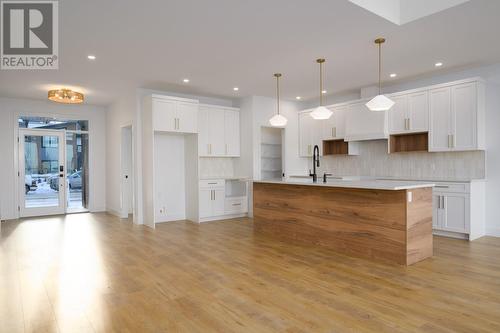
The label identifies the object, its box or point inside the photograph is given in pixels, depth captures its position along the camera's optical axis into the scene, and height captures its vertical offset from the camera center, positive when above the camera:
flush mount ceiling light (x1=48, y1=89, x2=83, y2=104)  6.68 +1.47
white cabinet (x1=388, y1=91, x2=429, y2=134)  5.65 +0.89
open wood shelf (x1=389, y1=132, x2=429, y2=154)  5.93 +0.37
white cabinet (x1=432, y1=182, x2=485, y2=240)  5.02 -0.78
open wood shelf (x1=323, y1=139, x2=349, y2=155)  7.41 +0.36
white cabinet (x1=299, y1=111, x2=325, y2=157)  7.58 +0.71
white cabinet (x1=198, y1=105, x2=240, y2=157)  7.08 +0.74
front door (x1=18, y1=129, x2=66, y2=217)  7.72 -0.19
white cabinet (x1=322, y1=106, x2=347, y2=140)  7.04 +0.84
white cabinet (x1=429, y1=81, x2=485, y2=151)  5.06 +0.73
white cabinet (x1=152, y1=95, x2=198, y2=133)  6.29 +1.02
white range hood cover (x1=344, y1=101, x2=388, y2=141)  6.18 +0.78
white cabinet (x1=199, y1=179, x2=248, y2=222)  6.86 -0.80
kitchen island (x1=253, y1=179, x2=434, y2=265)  3.83 -0.75
